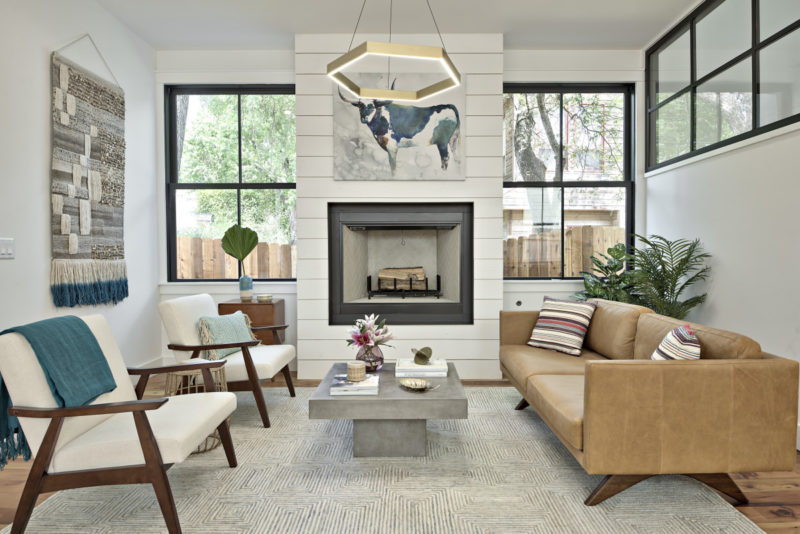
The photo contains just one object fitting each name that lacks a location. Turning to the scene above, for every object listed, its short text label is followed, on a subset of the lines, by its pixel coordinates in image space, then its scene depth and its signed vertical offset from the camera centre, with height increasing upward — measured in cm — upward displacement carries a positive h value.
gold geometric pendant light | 240 +105
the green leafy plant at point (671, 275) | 359 -13
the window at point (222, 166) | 470 +91
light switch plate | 277 +6
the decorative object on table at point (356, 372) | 261 -63
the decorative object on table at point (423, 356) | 294 -61
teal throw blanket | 181 -44
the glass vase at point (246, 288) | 426 -27
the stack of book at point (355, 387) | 246 -68
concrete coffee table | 238 -77
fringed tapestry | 322 +52
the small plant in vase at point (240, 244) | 433 +13
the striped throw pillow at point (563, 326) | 323 -47
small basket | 269 -76
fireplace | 424 -3
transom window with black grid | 284 +129
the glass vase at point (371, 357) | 285 -60
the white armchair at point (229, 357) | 300 -59
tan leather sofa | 192 -64
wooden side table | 409 -46
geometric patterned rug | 193 -108
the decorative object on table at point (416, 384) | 251 -67
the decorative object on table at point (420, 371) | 281 -67
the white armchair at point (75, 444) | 175 -71
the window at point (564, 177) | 465 +80
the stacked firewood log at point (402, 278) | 466 -20
